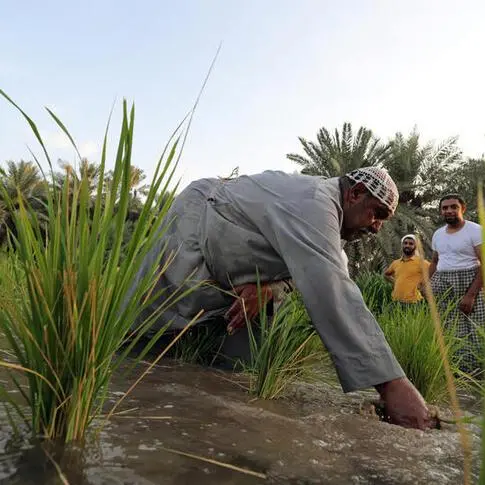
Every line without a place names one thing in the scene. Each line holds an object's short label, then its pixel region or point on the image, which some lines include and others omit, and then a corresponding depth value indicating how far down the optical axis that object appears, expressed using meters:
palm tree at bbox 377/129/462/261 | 17.09
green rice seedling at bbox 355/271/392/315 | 9.71
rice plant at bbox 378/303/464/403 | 2.74
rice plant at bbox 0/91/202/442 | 1.11
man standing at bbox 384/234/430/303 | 5.80
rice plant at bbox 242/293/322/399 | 2.14
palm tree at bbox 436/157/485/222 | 18.11
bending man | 1.83
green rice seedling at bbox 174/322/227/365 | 2.70
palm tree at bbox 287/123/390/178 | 17.62
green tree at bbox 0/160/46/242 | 22.41
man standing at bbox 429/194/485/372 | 4.35
